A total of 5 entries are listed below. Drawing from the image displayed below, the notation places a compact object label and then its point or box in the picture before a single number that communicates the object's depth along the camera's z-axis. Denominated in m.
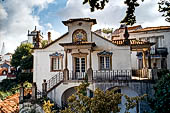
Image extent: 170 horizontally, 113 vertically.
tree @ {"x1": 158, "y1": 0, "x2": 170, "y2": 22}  6.39
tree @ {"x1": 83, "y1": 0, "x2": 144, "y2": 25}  4.73
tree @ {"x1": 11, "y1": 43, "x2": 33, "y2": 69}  27.45
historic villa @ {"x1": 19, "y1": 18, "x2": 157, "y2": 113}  12.68
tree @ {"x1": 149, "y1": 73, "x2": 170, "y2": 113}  5.98
